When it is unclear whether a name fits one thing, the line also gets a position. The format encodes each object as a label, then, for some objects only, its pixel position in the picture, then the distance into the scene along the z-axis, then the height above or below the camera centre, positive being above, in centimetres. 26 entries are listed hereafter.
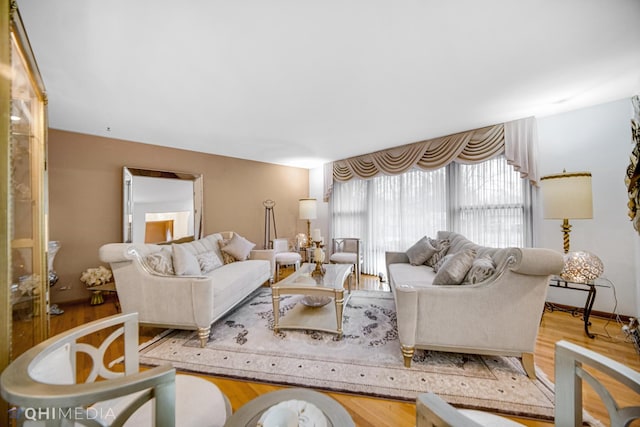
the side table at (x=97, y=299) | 301 -109
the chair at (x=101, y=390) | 48 -47
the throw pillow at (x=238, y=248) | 349 -49
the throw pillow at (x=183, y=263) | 227 -47
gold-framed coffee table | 211 -93
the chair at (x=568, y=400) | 59 -53
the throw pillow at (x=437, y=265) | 278 -62
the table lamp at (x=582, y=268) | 210 -50
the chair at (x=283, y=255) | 408 -73
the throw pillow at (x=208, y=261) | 284 -58
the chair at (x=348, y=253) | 399 -70
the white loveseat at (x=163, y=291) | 200 -66
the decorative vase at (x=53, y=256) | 265 -47
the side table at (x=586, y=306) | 213 -91
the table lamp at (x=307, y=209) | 450 +11
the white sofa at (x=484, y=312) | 155 -69
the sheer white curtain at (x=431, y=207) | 315 +11
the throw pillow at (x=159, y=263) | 215 -44
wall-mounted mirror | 342 +16
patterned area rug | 145 -111
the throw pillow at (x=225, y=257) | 344 -62
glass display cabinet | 76 +9
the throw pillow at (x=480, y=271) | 171 -43
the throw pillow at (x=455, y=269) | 181 -44
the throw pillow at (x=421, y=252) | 307 -51
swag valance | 285 +90
